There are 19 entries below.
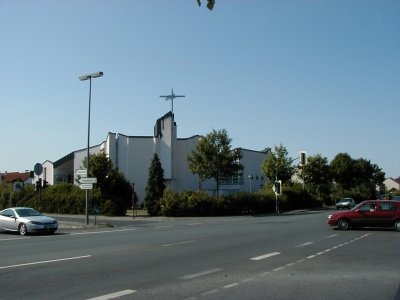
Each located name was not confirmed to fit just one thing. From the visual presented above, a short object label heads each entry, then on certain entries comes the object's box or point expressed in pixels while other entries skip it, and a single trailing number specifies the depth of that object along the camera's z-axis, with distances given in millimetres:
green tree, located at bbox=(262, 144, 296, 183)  62703
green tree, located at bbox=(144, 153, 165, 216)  54262
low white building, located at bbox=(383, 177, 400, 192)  172800
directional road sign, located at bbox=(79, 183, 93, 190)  33125
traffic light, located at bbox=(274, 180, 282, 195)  50000
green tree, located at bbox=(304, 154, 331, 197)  75375
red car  24203
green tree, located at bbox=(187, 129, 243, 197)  49844
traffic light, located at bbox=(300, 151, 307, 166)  48441
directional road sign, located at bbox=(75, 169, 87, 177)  34344
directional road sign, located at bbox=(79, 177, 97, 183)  33062
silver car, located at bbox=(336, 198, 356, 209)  60156
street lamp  32662
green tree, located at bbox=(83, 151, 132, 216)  46188
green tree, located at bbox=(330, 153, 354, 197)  86875
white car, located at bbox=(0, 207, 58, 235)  25094
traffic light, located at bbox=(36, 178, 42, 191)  38125
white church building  66438
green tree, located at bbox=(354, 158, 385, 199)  92138
